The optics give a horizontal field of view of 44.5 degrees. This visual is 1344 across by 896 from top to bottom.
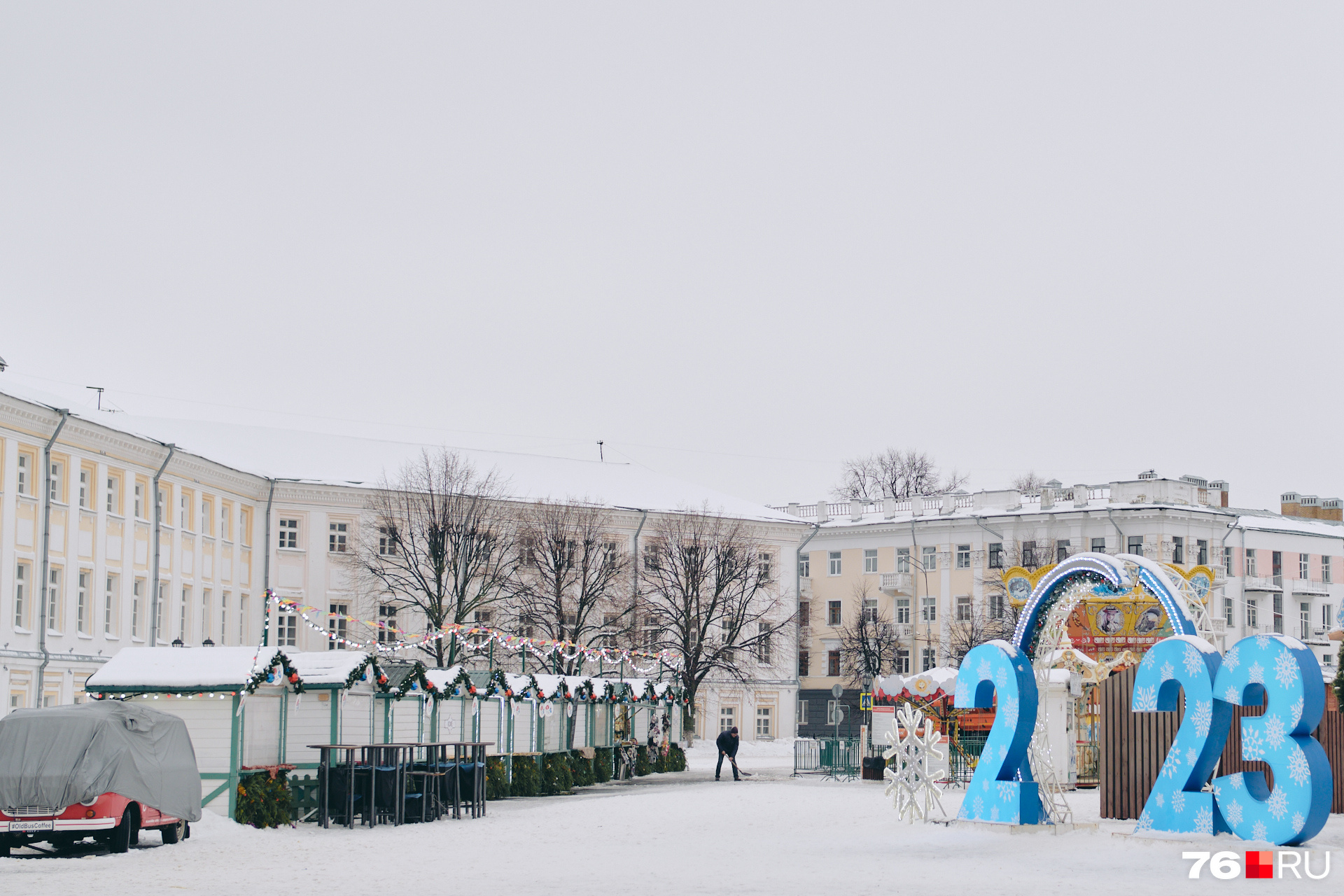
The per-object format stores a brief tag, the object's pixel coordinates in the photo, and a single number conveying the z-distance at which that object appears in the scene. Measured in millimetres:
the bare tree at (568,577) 59594
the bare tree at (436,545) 56812
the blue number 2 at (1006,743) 21750
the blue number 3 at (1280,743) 18484
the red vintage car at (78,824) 19594
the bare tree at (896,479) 87688
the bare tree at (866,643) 73500
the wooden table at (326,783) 25141
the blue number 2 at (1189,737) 19750
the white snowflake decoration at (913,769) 23828
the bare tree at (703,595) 62031
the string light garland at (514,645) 30927
